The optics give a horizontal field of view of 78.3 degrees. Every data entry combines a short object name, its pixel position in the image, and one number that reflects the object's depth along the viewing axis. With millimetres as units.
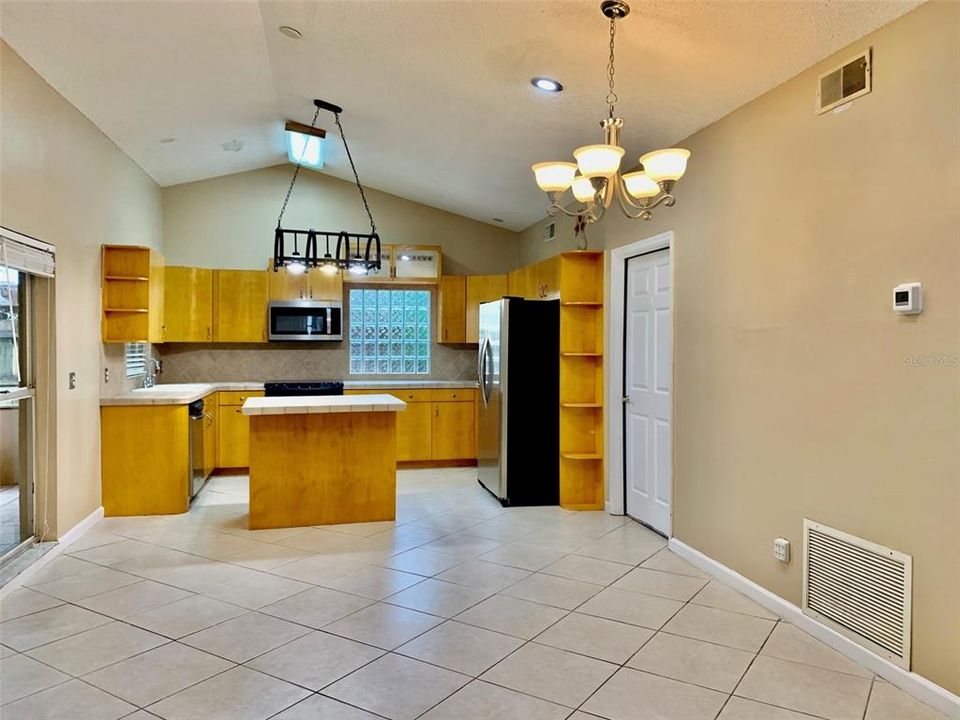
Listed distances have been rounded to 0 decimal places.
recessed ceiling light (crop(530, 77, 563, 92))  3398
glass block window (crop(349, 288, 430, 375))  6910
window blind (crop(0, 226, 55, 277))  3123
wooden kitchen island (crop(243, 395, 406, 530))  4289
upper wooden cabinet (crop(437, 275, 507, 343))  6707
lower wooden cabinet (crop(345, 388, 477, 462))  6449
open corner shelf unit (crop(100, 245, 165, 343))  4613
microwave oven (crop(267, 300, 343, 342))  6277
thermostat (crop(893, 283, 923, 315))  2246
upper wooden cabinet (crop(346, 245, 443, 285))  6613
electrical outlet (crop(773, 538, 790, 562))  2926
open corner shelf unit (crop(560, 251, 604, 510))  5000
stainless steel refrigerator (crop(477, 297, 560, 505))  5109
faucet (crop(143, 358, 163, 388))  5798
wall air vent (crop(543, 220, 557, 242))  5953
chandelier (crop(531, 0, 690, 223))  2158
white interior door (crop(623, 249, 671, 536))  4234
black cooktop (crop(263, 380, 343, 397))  6086
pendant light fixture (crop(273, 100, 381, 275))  3955
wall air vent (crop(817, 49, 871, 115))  2488
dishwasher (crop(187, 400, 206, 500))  4977
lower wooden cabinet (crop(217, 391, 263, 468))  6039
